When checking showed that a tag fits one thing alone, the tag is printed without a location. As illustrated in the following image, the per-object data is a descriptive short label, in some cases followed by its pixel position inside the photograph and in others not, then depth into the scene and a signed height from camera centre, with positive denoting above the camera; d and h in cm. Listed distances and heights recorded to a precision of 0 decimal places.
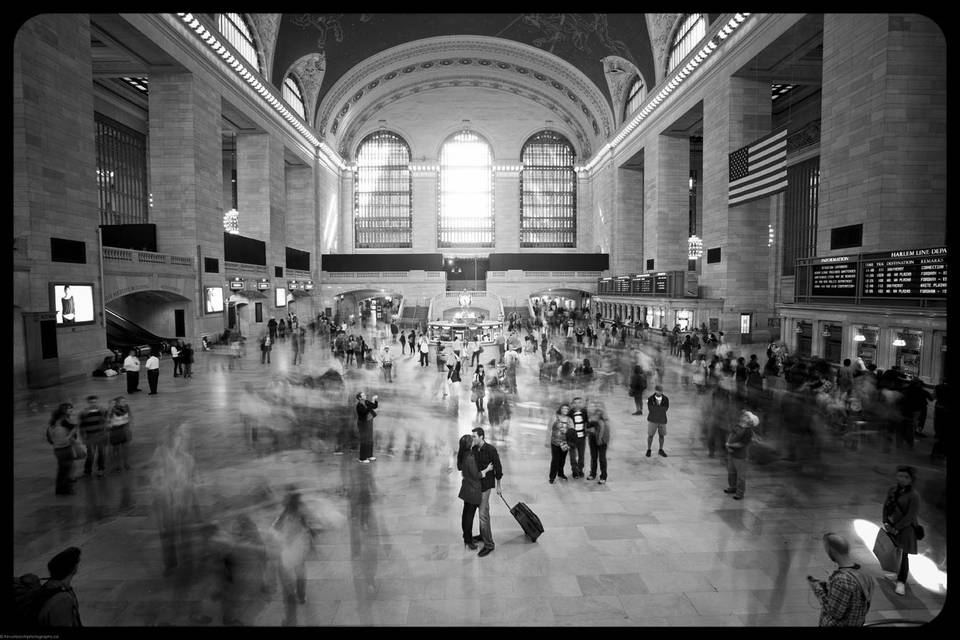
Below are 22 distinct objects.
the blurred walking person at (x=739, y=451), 579 -169
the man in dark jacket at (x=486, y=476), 469 -165
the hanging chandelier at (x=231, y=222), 3866 +640
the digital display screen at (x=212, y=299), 2020 +20
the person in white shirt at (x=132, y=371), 1148 -154
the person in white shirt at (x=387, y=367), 1329 -166
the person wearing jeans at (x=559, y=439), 628 -169
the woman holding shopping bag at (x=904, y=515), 398 -169
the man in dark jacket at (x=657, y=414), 730 -159
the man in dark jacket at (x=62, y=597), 276 -165
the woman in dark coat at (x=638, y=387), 998 -166
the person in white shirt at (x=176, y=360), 1389 -155
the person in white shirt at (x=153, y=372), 1135 -157
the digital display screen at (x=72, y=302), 1290 +5
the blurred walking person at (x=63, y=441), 575 -159
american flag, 1619 +473
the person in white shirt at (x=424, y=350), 1595 -145
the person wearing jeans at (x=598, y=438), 635 -170
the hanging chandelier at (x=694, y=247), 4028 +474
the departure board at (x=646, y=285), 2645 +110
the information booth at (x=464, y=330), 2221 -117
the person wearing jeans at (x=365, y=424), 697 -167
